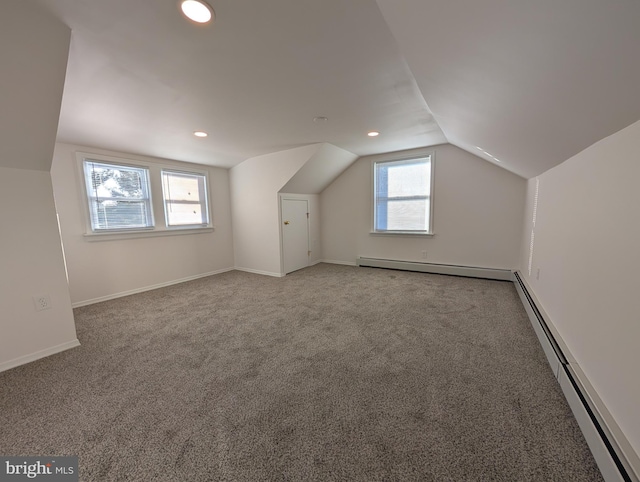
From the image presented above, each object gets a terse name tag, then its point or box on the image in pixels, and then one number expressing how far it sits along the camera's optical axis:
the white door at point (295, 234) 4.62
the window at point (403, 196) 4.43
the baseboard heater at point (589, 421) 0.98
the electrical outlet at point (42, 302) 2.11
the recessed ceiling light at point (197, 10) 1.20
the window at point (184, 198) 4.20
